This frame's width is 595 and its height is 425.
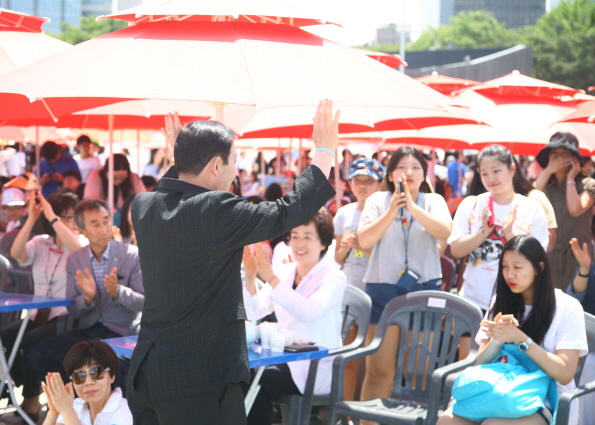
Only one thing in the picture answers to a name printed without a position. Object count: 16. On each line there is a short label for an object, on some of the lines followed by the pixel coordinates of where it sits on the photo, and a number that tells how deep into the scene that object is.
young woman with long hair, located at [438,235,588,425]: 3.92
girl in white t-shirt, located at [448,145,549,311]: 5.16
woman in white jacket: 4.54
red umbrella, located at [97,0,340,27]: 3.93
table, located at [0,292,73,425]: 5.00
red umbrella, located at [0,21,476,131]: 3.43
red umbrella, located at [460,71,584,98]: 9.89
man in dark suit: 2.66
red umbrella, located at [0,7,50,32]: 6.50
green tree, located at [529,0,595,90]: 52.84
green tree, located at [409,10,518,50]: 114.06
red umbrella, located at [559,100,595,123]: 6.44
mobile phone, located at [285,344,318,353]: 4.11
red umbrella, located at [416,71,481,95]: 12.42
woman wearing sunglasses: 3.97
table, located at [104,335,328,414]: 3.89
